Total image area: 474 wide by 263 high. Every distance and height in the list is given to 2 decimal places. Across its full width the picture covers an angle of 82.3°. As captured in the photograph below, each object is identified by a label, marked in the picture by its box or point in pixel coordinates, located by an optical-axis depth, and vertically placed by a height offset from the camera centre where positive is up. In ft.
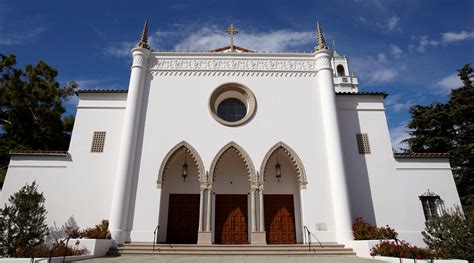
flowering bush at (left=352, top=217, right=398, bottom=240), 35.86 -0.70
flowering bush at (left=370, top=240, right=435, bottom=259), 27.53 -2.50
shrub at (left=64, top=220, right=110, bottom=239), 35.06 -0.82
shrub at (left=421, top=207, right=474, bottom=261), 27.84 -0.96
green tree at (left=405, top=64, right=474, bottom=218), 59.67 +22.38
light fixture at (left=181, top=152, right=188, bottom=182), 45.09 +8.87
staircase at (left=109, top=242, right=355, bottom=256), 35.37 -2.93
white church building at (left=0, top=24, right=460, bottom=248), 41.14 +10.24
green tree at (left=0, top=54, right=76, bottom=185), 65.00 +27.23
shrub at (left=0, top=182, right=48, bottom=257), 31.27 +0.27
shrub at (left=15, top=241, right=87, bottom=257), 27.22 -2.49
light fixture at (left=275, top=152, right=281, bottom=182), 45.50 +9.09
